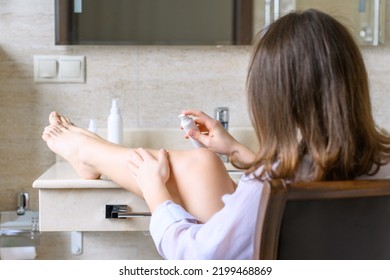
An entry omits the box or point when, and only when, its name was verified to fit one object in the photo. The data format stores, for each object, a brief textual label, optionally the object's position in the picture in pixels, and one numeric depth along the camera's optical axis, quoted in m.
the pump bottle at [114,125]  2.86
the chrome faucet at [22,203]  2.98
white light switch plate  2.94
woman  1.83
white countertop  2.52
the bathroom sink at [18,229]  2.96
